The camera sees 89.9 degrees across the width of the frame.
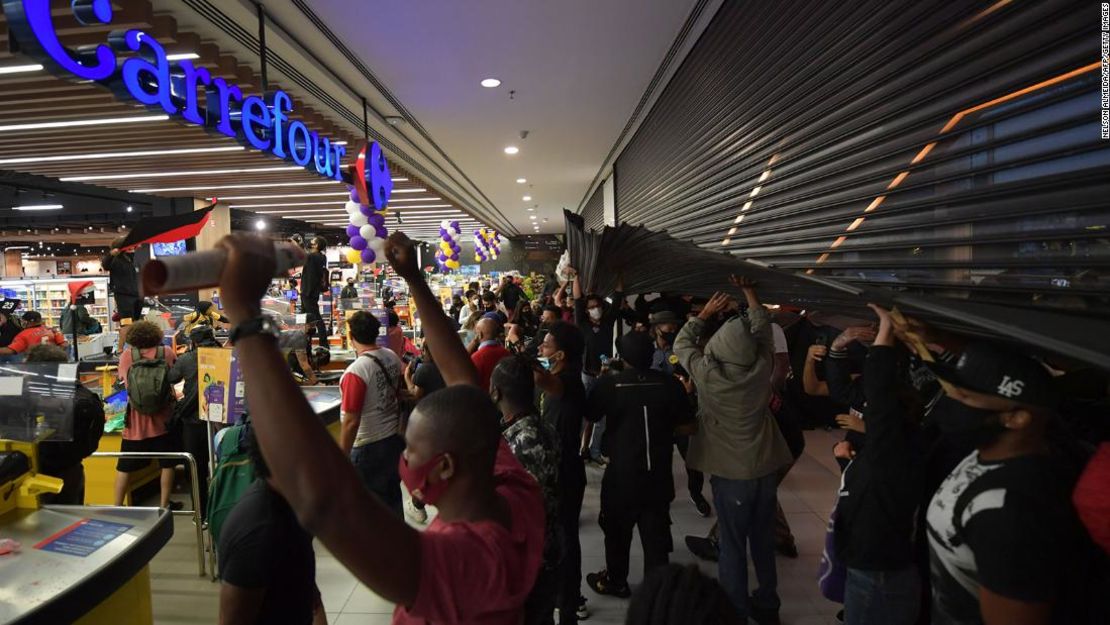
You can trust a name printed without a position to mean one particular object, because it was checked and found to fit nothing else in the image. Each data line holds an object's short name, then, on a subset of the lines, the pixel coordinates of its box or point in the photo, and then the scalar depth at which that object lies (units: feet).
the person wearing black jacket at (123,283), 19.72
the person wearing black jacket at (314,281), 24.57
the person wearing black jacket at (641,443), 9.70
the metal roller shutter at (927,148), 4.02
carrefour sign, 9.16
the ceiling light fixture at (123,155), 24.97
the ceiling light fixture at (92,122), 20.12
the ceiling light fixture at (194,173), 30.09
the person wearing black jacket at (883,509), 6.05
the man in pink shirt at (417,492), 2.59
